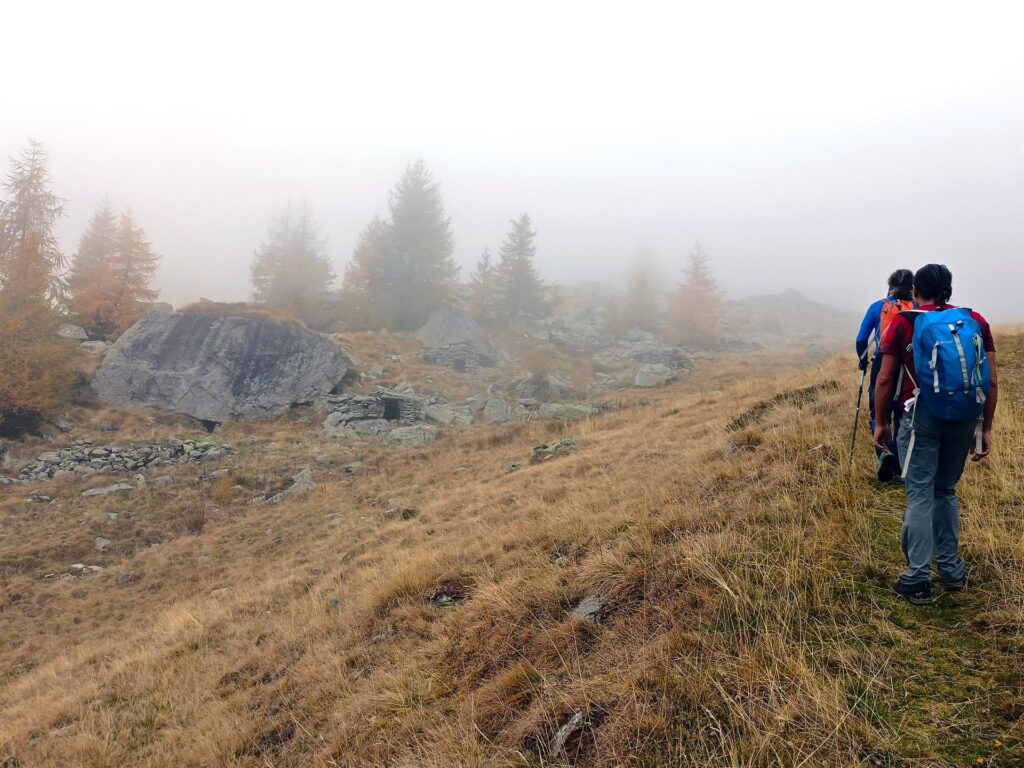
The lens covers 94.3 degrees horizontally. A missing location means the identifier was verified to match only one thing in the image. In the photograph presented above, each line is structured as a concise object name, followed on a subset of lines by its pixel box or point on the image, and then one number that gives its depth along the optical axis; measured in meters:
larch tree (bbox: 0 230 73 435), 18.80
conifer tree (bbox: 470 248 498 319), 45.41
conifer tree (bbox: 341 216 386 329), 39.12
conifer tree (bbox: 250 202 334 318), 40.94
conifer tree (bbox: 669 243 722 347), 46.31
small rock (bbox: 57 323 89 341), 26.27
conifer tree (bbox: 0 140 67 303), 26.81
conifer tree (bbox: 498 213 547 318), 45.16
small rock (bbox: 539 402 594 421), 20.48
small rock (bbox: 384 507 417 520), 10.86
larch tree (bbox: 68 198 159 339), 28.30
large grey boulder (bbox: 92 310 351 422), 23.22
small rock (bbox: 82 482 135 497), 15.48
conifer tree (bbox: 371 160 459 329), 40.62
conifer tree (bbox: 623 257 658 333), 50.75
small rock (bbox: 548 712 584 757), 2.66
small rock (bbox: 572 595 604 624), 3.71
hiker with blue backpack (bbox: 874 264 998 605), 2.96
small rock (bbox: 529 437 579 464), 12.79
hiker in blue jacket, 4.47
